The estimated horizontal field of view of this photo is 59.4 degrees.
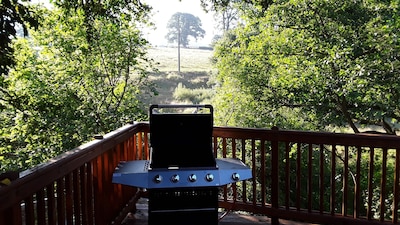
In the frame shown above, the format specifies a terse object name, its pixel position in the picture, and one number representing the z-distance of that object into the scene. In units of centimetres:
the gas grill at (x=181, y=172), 257
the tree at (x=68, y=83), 808
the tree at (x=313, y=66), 653
